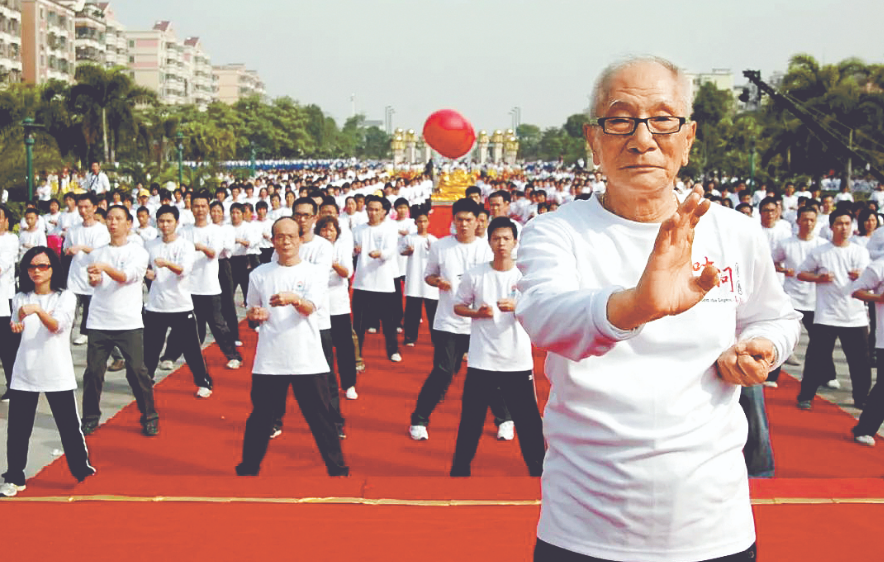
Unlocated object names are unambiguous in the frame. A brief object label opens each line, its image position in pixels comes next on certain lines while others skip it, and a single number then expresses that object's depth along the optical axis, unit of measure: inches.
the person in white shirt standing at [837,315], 294.4
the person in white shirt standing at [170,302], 313.1
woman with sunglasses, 213.6
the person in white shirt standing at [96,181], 780.5
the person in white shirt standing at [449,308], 263.7
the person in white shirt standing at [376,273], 368.2
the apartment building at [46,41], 2423.7
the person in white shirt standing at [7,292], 298.6
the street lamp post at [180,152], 956.0
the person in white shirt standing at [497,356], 216.7
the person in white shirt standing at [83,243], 343.0
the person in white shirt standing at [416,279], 375.6
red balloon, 1186.0
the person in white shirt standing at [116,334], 265.4
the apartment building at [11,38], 2190.0
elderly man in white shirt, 71.1
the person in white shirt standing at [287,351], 211.9
